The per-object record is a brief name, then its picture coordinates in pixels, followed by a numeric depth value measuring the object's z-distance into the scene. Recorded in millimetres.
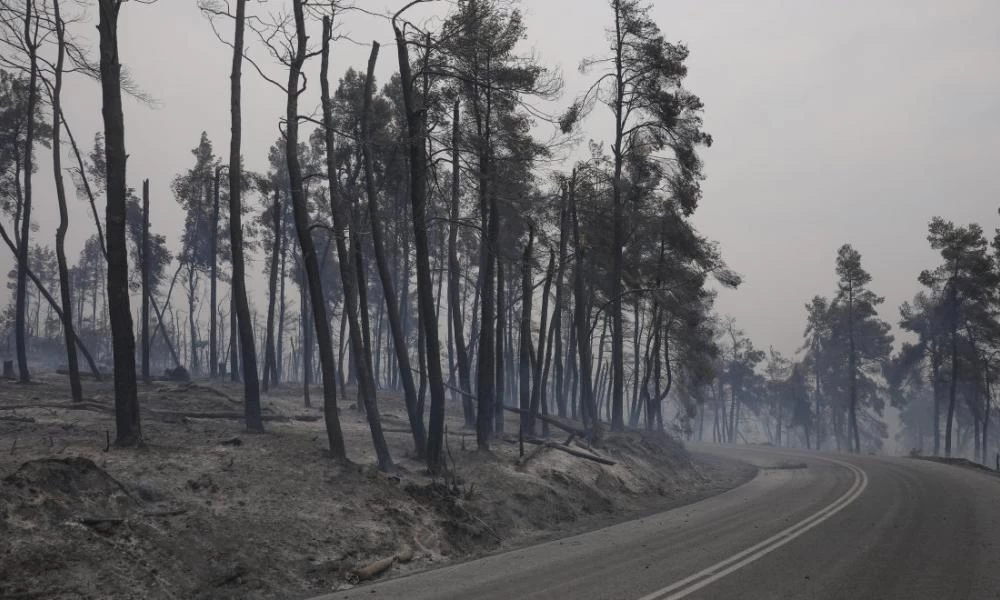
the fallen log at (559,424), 25094
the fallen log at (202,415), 20453
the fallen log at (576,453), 22281
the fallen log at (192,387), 26031
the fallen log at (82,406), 19311
